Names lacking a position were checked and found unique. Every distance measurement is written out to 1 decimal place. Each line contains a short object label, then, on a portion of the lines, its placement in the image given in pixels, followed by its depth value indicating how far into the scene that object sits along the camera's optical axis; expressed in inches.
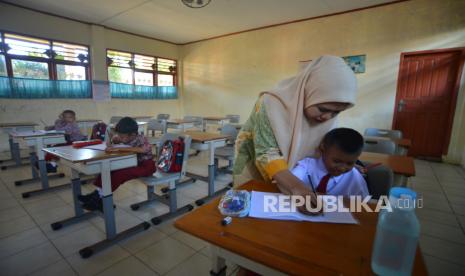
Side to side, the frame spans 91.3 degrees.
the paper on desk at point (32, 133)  106.5
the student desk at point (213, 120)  208.0
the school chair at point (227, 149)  117.3
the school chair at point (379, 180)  45.9
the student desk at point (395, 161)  59.7
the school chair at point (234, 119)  228.9
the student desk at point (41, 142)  104.3
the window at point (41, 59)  184.7
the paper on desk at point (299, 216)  27.5
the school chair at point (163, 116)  237.9
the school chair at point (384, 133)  118.1
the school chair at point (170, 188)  81.0
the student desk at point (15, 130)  142.6
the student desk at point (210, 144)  99.3
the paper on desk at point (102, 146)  75.2
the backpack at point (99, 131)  140.7
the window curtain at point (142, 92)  251.4
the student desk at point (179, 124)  181.0
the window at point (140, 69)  252.7
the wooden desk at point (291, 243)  20.2
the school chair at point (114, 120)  182.8
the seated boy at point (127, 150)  75.2
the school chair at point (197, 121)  196.2
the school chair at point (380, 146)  88.0
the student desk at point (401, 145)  98.2
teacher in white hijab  30.7
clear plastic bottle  18.5
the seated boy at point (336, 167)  37.7
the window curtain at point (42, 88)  184.9
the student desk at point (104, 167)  63.9
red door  158.6
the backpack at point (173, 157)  84.0
